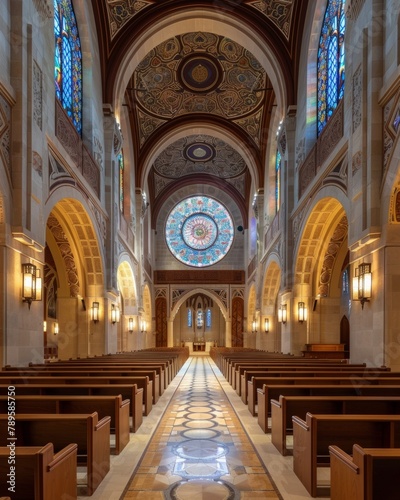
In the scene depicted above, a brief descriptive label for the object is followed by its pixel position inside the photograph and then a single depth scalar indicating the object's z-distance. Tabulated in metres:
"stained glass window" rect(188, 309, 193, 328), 39.46
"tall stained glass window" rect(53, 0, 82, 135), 13.17
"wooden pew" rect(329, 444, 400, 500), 2.83
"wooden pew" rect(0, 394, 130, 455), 4.86
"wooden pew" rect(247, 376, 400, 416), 6.63
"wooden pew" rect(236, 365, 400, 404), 7.09
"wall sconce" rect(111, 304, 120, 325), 16.95
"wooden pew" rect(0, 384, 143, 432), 5.76
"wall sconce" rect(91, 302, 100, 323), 15.62
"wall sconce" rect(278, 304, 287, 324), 16.50
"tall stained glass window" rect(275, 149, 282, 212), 20.80
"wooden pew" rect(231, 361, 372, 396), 8.42
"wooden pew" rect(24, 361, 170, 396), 8.14
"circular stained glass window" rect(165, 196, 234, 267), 35.34
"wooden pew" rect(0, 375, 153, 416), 6.39
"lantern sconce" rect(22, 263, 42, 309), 8.89
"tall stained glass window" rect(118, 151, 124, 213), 21.08
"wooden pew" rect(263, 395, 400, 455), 4.80
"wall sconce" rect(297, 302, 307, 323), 15.36
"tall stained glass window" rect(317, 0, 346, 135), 13.08
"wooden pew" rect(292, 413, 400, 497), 3.93
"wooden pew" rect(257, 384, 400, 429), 5.73
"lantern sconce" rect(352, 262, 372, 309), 8.98
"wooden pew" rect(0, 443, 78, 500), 2.86
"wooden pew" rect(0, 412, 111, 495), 3.93
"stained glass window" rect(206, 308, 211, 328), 39.31
